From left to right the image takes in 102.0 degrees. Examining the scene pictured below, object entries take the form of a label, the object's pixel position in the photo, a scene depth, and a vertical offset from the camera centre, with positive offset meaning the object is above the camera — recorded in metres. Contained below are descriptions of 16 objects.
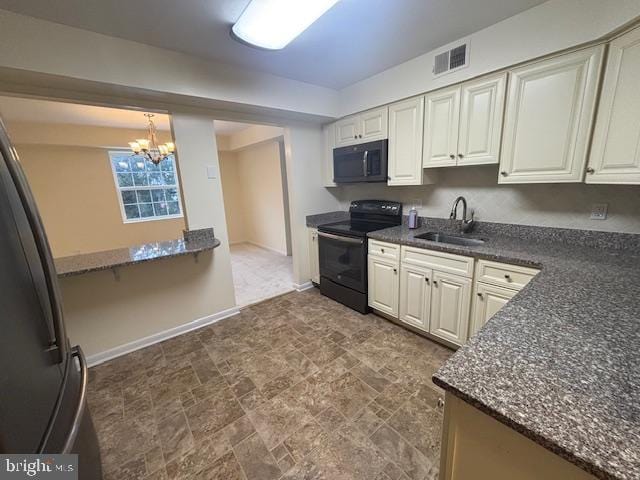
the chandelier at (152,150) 3.76 +0.64
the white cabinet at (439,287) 1.83 -0.87
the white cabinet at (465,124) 1.94 +0.45
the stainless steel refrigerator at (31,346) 0.59 -0.40
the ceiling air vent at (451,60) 1.99 +0.94
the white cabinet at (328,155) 3.31 +0.38
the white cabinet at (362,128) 2.68 +0.62
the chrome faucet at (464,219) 2.40 -0.36
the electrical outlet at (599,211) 1.79 -0.25
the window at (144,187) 5.07 +0.11
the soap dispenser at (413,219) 2.72 -0.38
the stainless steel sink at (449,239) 2.30 -0.54
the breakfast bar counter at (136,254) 1.98 -0.53
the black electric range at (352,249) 2.79 -0.71
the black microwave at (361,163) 2.72 +0.23
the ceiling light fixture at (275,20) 1.46 +1.00
